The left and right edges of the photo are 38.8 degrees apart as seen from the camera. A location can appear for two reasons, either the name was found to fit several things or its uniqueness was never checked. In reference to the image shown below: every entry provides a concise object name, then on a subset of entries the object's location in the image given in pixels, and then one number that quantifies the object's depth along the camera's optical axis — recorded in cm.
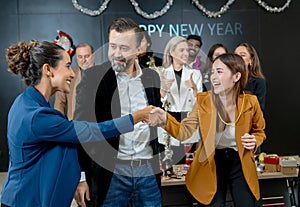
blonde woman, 386
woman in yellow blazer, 268
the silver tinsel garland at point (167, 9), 585
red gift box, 341
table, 330
